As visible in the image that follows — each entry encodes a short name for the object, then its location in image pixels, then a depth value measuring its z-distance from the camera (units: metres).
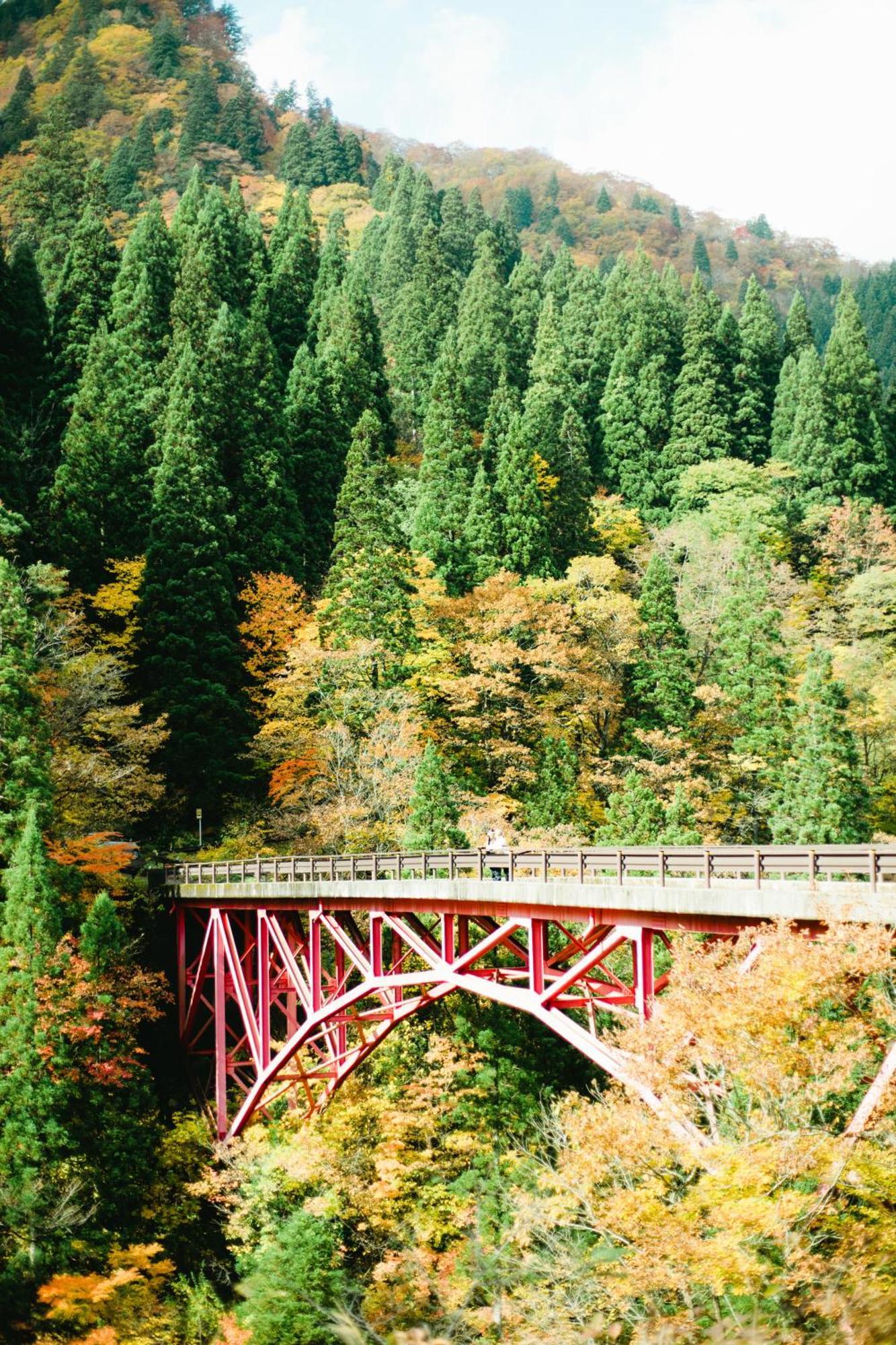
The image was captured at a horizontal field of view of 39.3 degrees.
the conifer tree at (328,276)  62.59
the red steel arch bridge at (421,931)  14.75
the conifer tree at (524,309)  65.50
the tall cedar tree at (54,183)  69.81
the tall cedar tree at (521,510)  46.66
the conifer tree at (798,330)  71.69
